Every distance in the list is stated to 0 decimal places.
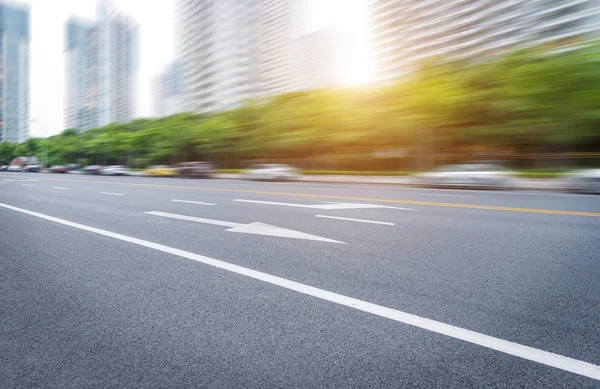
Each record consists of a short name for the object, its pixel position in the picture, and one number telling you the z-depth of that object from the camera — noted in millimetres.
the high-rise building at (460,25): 59688
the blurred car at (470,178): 16078
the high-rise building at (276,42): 111938
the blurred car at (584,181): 13484
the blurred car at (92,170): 44238
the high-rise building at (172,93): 183088
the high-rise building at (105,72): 160125
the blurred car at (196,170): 31688
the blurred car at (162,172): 36081
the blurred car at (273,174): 25562
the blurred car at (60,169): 53875
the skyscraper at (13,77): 140125
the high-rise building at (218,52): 101625
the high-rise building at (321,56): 150000
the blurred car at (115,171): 40750
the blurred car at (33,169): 57625
